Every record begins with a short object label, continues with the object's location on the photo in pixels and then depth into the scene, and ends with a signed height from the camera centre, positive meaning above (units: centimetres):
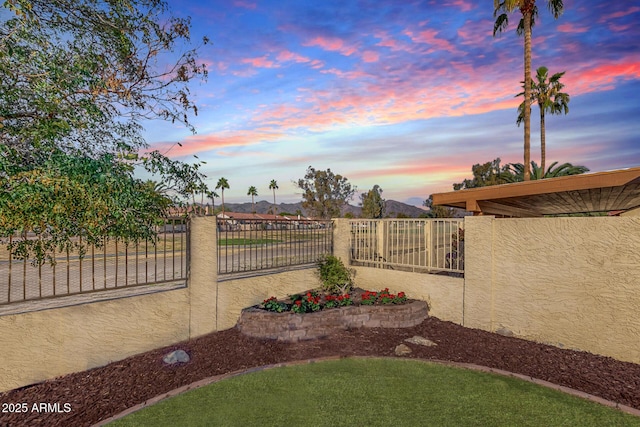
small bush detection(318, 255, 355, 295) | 945 -183
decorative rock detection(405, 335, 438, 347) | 673 -264
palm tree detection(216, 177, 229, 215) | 9943 +898
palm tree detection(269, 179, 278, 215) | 10862 +907
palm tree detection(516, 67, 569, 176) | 2908 +1048
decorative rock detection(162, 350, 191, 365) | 589 -259
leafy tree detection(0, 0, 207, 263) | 396 +161
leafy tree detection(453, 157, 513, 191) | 5424 +664
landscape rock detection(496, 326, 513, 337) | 712 -258
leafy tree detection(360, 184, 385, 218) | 6941 +184
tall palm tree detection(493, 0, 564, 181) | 2061 +1210
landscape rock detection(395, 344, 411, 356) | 629 -263
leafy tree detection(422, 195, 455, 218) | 6081 +3
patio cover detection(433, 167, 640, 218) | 575 +37
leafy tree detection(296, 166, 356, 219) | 6644 +392
